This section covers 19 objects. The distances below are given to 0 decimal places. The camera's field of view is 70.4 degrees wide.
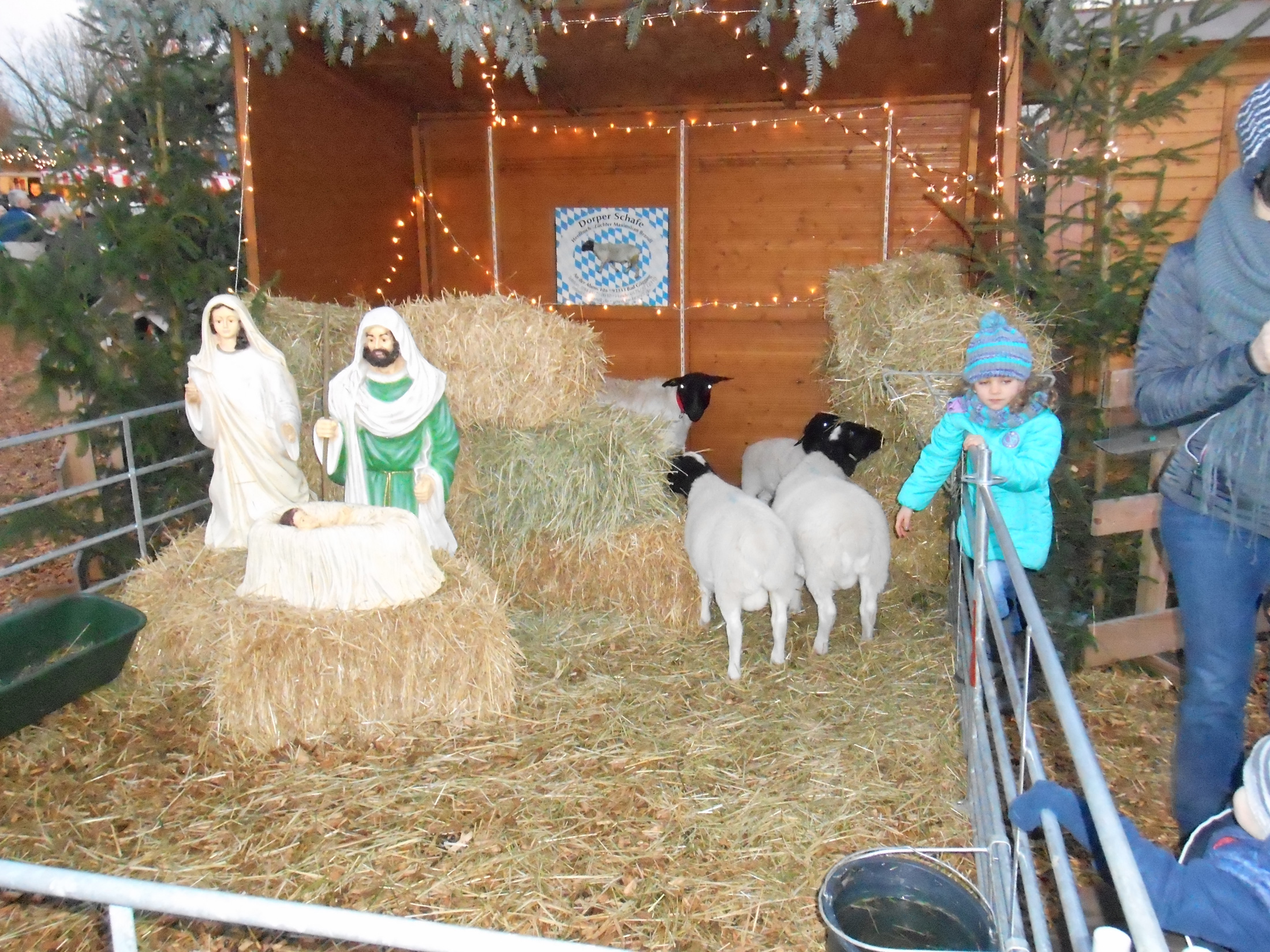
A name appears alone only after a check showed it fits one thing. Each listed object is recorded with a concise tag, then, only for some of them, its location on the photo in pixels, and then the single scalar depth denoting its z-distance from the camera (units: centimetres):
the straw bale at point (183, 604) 420
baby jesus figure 404
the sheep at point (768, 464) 655
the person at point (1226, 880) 163
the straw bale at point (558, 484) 538
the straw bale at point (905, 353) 469
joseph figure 463
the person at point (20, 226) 563
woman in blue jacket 230
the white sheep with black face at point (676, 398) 754
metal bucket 231
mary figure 469
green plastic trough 381
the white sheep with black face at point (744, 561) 454
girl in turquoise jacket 361
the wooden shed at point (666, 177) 666
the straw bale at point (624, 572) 533
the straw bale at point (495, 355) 525
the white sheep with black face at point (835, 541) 478
